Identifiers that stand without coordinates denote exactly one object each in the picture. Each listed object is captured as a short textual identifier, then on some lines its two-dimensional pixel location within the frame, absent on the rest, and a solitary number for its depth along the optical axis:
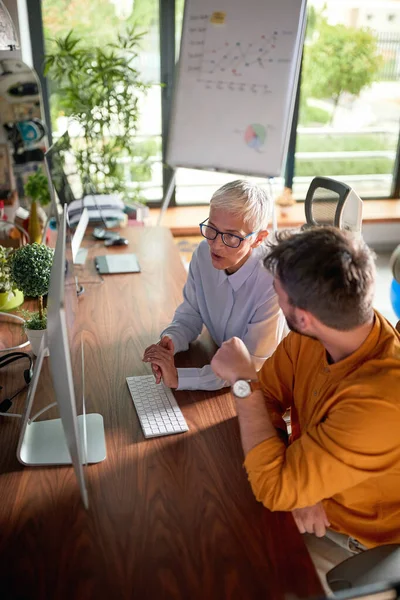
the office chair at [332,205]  2.45
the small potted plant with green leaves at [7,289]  1.99
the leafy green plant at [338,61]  4.68
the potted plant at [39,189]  3.16
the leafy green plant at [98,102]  3.78
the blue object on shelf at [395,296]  3.41
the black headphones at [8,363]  1.59
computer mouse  2.81
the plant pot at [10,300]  2.11
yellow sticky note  3.31
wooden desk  1.10
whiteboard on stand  3.23
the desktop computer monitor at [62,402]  1.01
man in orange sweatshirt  1.15
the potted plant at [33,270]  1.76
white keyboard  1.51
